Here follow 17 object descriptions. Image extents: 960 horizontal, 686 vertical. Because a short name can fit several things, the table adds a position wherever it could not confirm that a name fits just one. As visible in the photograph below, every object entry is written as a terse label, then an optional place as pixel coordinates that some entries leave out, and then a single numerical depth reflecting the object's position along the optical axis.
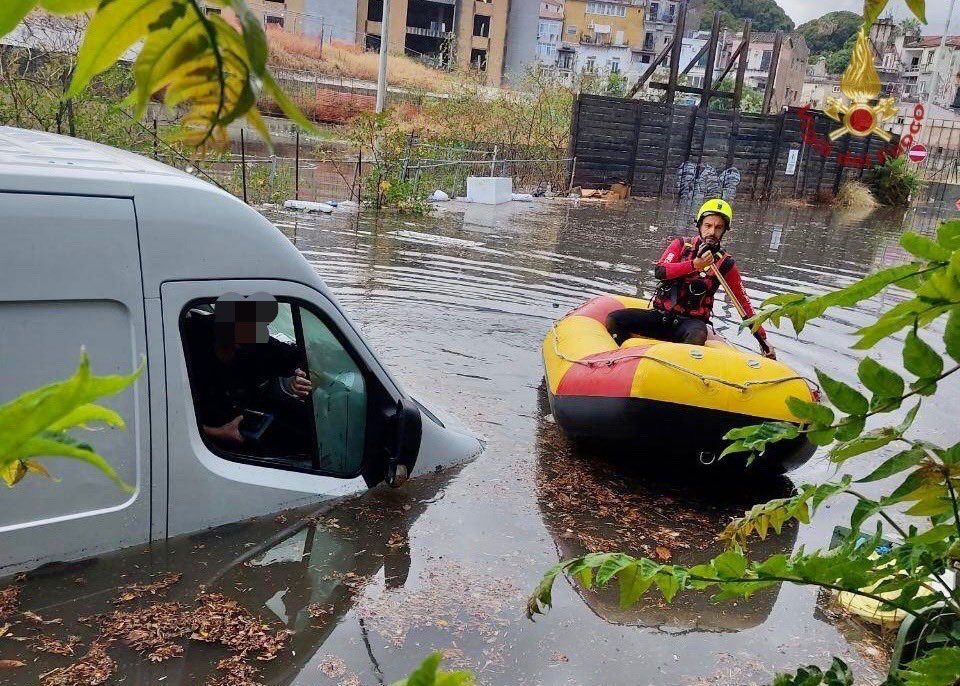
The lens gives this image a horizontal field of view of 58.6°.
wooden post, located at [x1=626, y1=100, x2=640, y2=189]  30.83
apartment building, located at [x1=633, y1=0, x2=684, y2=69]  86.88
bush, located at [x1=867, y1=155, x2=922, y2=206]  36.12
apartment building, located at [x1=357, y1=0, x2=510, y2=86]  56.75
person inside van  4.19
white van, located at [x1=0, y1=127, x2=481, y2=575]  3.43
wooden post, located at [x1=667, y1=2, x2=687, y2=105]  29.11
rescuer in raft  7.66
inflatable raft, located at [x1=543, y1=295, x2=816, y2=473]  5.86
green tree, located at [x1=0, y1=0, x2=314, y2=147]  0.49
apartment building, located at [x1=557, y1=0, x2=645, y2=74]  80.72
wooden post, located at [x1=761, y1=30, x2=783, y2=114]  31.24
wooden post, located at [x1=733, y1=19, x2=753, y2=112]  30.19
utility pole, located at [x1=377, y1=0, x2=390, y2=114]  21.16
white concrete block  23.42
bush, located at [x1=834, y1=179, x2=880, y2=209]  35.34
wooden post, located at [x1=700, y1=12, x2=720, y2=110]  28.48
